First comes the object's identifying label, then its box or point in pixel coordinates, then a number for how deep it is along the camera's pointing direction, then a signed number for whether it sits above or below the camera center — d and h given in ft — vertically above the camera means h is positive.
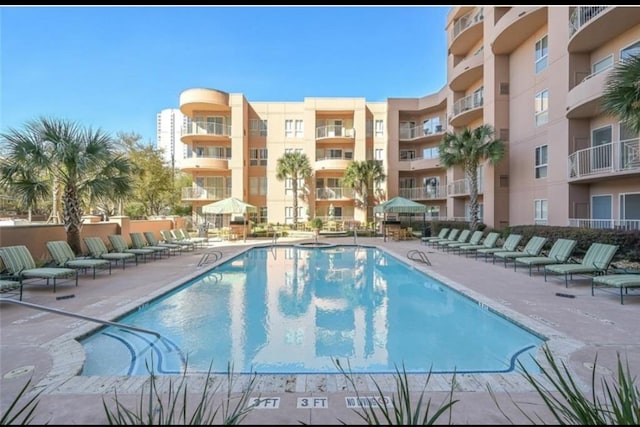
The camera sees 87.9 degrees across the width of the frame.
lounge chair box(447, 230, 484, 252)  50.39 -3.73
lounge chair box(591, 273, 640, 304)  23.26 -4.60
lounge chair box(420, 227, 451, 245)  59.89 -3.55
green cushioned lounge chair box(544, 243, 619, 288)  28.35 -4.16
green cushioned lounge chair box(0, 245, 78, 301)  26.50 -4.19
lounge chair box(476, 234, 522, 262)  41.78 -3.74
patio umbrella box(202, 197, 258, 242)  67.87 +2.03
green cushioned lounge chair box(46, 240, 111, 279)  32.04 -4.16
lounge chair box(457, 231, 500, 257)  46.01 -3.84
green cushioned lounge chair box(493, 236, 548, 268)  37.24 -3.90
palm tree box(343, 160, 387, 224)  97.81 +11.82
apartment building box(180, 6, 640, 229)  40.50 +19.43
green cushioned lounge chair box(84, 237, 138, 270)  37.83 -3.98
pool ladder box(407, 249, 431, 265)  43.37 -5.71
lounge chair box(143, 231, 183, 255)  50.83 -3.88
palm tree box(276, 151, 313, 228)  98.48 +14.26
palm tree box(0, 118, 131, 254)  32.27 +5.40
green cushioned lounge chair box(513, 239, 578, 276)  33.14 -3.98
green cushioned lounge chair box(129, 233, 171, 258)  47.21 -3.78
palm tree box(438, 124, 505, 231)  56.34 +11.35
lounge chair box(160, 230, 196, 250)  54.49 -3.94
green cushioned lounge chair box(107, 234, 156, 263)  42.27 -3.78
